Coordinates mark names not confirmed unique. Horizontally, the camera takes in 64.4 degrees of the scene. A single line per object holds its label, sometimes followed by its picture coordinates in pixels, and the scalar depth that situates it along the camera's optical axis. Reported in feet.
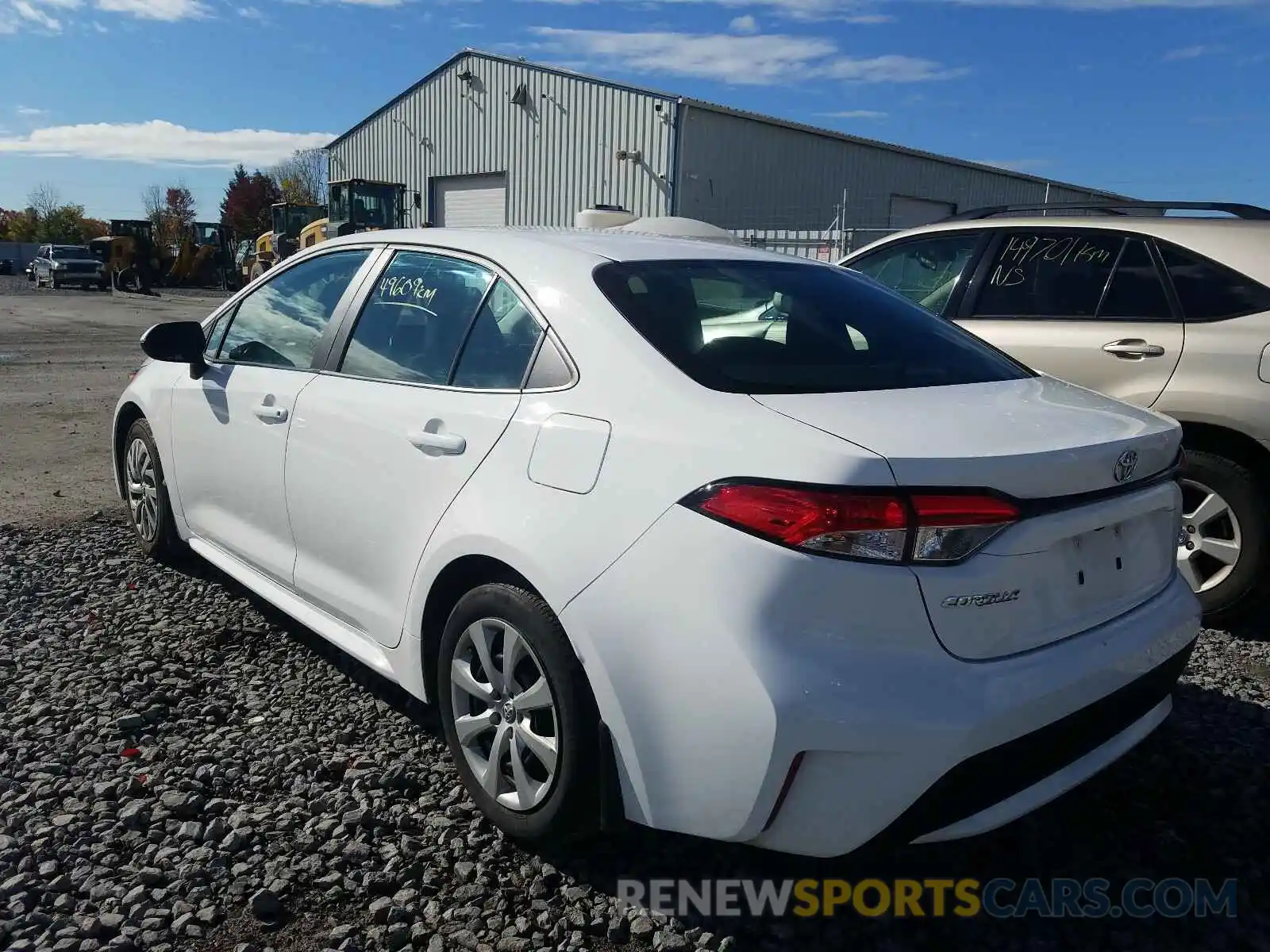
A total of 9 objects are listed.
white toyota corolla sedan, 6.43
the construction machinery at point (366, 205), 90.33
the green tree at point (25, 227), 275.39
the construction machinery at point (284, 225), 104.78
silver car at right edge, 13.44
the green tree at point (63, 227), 262.47
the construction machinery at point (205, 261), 125.90
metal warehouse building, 79.51
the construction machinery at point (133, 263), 118.93
